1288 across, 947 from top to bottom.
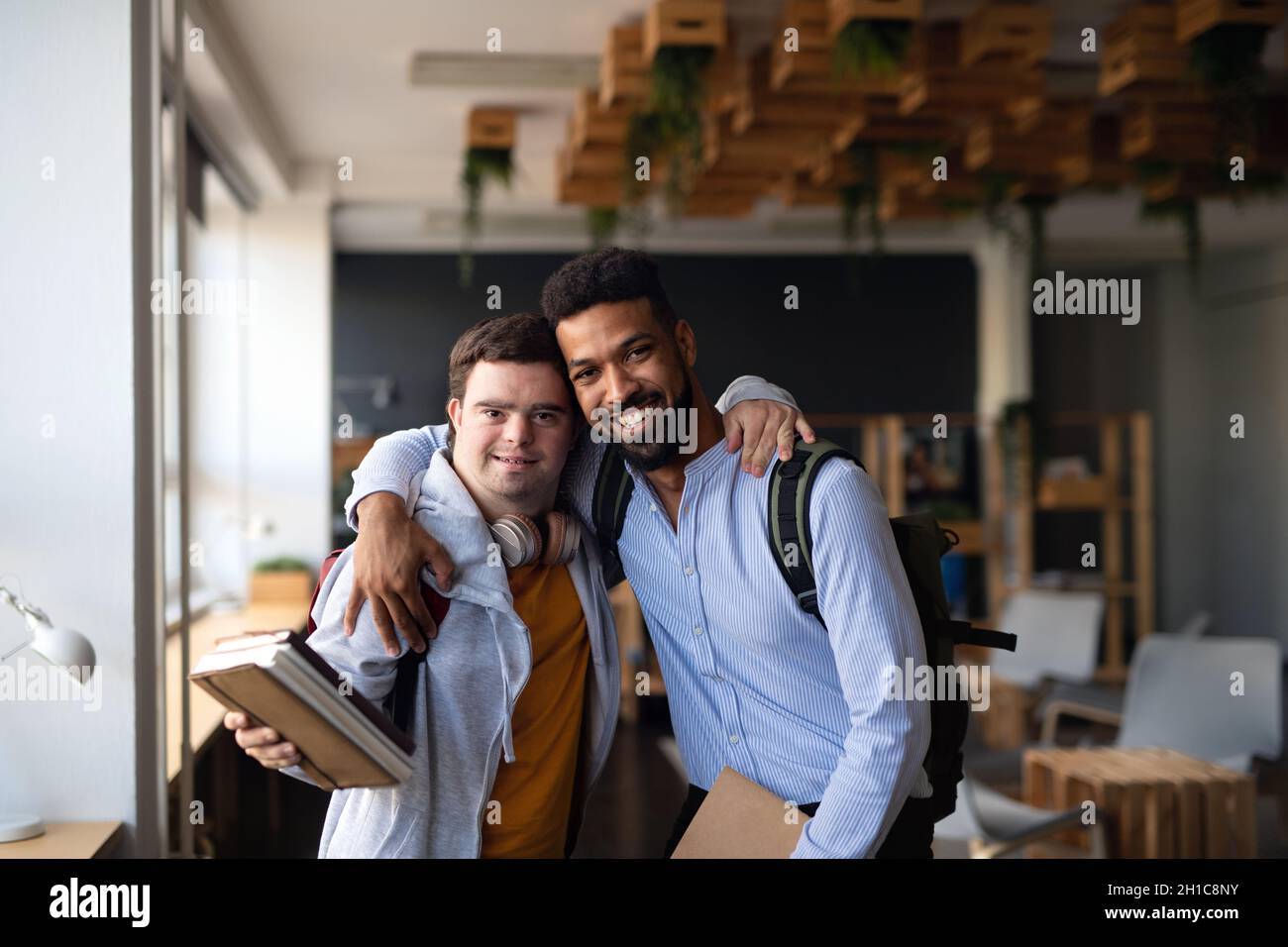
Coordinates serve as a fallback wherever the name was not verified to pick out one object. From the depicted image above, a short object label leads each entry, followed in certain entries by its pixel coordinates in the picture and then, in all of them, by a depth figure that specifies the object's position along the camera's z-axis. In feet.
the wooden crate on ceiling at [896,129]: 18.95
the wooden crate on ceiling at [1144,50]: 15.93
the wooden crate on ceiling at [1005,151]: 20.10
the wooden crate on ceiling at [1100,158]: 20.80
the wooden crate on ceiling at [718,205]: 23.21
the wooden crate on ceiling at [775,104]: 17.51
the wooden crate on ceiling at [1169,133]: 18.99
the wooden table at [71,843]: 8.18
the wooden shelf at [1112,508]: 28.22
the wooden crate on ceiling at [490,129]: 20.68
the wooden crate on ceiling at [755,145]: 18.84
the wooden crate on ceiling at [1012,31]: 15.53
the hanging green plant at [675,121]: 15.67
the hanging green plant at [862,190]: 19.70
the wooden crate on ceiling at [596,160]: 20.51
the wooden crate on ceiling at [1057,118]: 19.11
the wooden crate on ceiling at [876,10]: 14.05
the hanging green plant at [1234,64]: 15.06
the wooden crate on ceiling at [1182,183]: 21.16
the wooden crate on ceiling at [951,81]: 16.67
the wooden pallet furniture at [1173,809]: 13.93
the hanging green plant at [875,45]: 14.42
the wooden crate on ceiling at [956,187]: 21.68
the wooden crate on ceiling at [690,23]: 15.24
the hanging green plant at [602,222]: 22.91
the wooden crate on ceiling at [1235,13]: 14.56
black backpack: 6.06
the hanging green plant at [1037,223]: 22.40
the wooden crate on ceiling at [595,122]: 19.13
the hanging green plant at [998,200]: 21.54
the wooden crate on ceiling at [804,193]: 22.48
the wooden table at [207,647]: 11.60
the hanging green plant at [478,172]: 21.34
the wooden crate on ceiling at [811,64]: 14.85
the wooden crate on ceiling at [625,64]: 16.57
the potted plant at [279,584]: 23.03
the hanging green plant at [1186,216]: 21.38
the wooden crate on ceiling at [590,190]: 22.11
